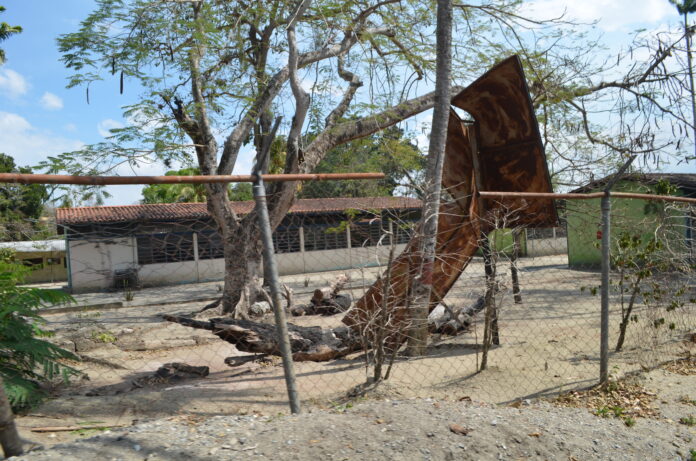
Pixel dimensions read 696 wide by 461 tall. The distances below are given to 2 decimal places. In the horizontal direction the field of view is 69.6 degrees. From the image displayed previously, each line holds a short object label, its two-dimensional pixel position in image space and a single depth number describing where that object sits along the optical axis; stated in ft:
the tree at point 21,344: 13.42
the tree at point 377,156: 43.47
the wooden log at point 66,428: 12.59
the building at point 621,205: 42.61
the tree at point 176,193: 78.36
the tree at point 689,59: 25.34
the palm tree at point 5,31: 78.69
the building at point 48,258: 79.79
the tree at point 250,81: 33.96
